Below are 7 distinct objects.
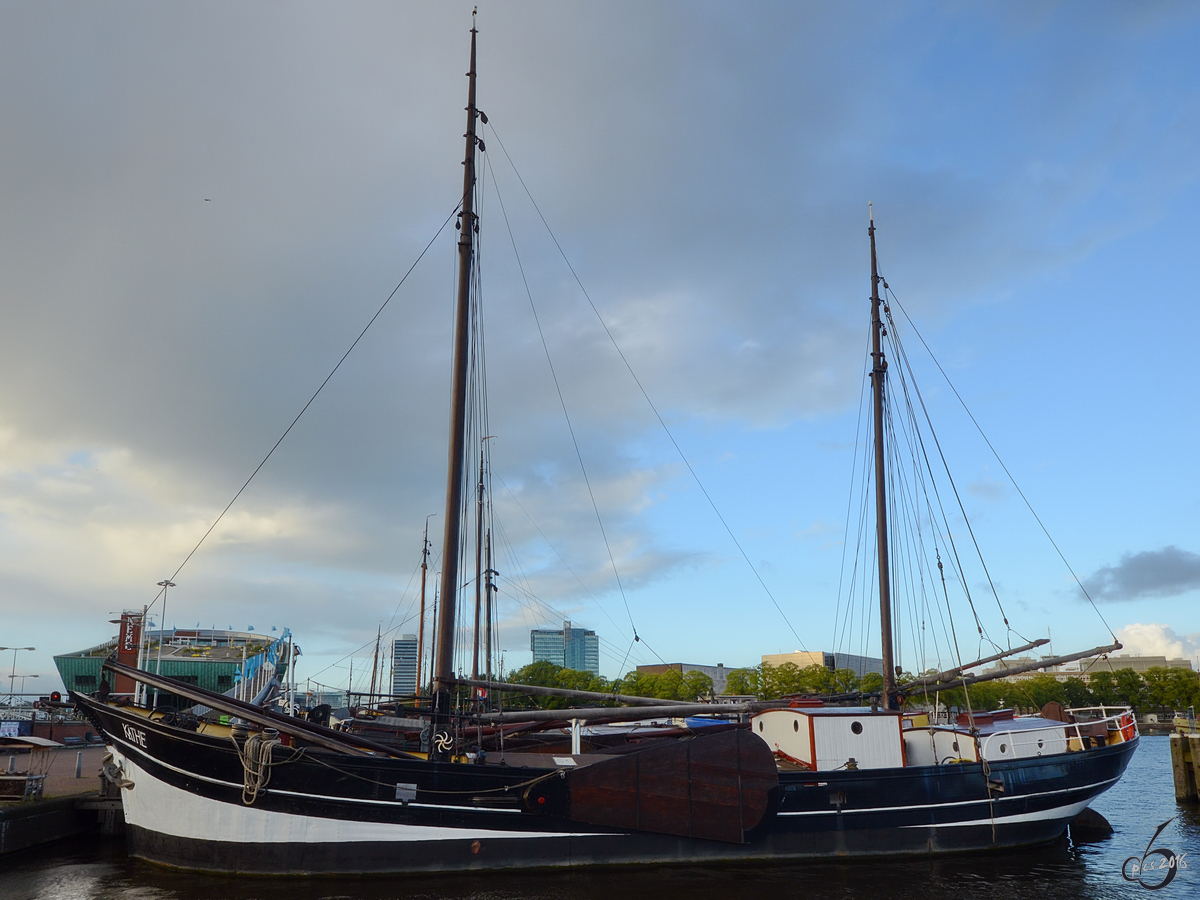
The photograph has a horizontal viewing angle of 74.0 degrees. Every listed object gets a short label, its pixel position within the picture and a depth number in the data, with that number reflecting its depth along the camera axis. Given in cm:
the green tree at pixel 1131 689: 10725
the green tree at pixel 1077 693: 11461
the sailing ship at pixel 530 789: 1772
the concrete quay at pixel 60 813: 1967
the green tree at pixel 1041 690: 10494
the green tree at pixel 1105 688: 11094
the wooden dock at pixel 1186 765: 3256
